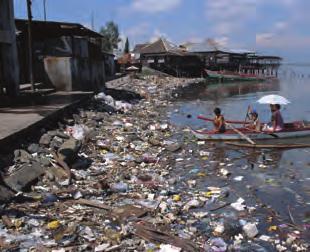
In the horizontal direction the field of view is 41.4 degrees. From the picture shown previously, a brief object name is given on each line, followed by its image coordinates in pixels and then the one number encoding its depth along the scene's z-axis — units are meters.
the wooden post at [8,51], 13.23
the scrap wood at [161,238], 5.05
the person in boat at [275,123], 11.83
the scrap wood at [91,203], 6.06
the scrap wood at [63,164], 7.19
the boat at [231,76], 49.72
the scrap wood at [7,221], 5.15
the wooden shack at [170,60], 50.84
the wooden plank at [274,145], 11.77
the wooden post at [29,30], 14.39
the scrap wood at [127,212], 5.88
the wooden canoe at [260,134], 11.85
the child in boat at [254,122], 12.05
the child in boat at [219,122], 12.26
